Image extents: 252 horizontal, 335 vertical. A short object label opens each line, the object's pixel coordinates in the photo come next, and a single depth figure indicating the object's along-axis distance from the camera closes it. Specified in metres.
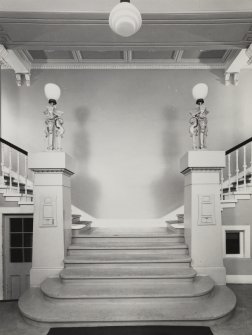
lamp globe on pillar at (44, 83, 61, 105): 4.36
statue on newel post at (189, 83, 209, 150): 4.30
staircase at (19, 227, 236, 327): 3.15
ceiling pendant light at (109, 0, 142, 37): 2.35
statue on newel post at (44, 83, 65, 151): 4.29
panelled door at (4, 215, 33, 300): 5.63
